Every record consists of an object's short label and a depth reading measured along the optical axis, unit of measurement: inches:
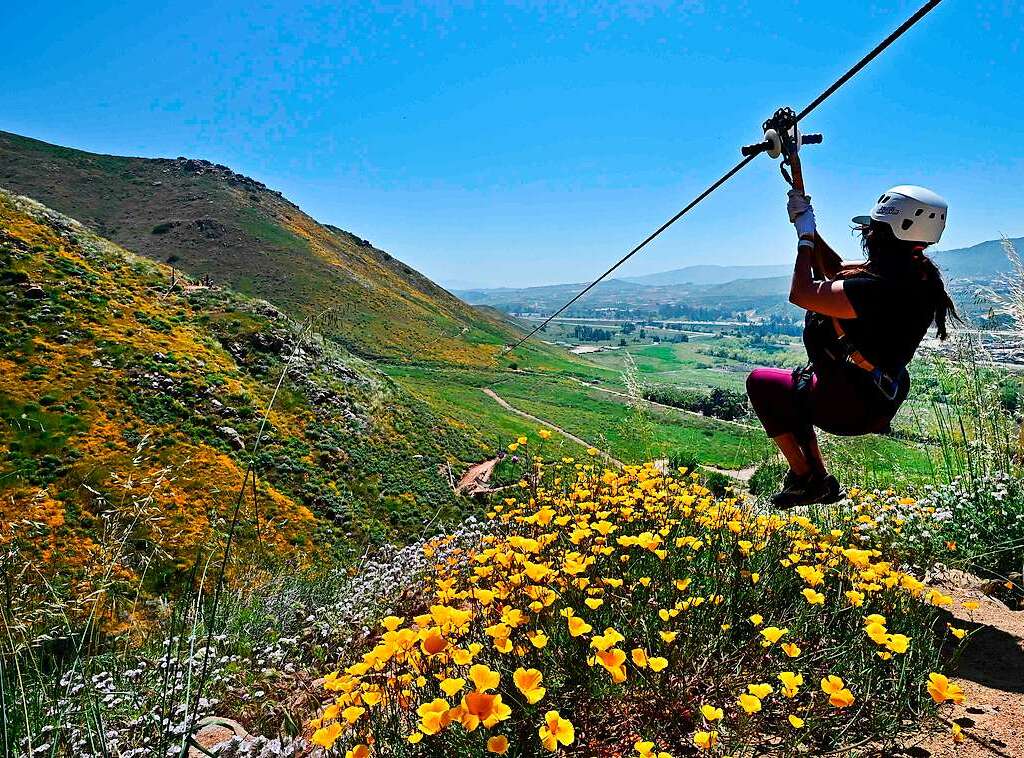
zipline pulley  148.3
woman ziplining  131.6
